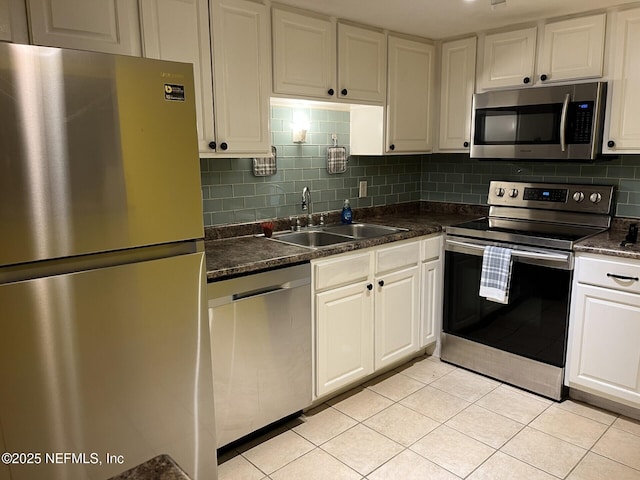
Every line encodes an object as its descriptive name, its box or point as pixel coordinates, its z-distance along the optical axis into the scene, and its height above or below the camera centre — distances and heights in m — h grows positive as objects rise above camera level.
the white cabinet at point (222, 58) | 2.12 +0.49
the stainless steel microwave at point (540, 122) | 2.76 +0.23
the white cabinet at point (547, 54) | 2.76 +0.65
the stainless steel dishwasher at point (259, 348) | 2.15 -0.87
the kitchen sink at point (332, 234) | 3.04 -0.46
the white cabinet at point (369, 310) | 2.60 -0.87
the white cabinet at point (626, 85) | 2.64 +0.42
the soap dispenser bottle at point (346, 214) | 3.36 -0.36
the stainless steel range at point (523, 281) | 2.76 -0.71
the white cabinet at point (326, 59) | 2.57 +0.59
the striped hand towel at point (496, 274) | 2.87 -0.67
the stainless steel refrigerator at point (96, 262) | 1.43 -0.33
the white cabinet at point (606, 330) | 2.50 -0.90
